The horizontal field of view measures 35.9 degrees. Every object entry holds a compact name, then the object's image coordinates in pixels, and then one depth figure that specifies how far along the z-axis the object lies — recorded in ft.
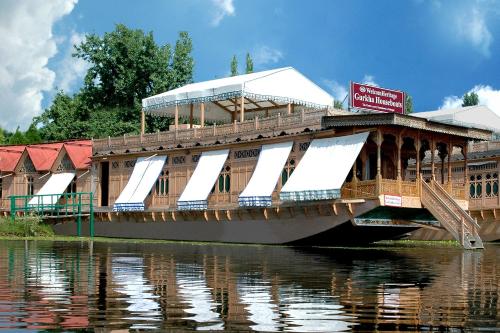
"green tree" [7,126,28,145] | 281.33
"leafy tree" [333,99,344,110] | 282.13
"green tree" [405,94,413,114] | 299.93
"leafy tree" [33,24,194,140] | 233.14
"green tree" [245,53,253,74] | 259.45
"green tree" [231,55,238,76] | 259.33
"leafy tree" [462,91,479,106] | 349.20
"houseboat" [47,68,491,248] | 112.27
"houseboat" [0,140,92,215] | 164.86
